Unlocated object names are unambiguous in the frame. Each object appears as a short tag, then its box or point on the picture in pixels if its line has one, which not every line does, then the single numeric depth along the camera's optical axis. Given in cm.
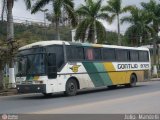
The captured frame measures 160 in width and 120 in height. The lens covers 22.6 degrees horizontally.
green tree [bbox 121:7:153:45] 5666
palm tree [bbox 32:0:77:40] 3591
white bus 2092
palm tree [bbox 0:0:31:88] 2873
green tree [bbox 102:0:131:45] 5116
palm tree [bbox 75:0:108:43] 4844
